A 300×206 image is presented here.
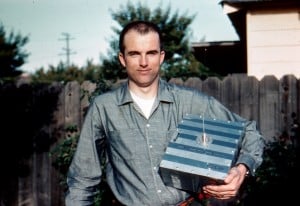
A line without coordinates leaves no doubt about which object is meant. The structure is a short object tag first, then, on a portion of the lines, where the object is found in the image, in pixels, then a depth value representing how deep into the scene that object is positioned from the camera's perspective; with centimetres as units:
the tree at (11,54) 2430
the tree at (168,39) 2123
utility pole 5705
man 234
